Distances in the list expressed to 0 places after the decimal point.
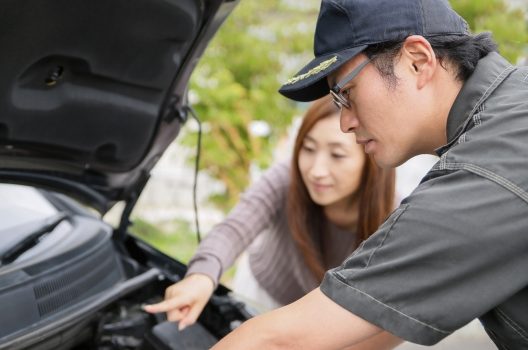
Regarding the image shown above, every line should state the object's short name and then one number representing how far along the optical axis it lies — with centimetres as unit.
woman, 184
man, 88
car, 128
